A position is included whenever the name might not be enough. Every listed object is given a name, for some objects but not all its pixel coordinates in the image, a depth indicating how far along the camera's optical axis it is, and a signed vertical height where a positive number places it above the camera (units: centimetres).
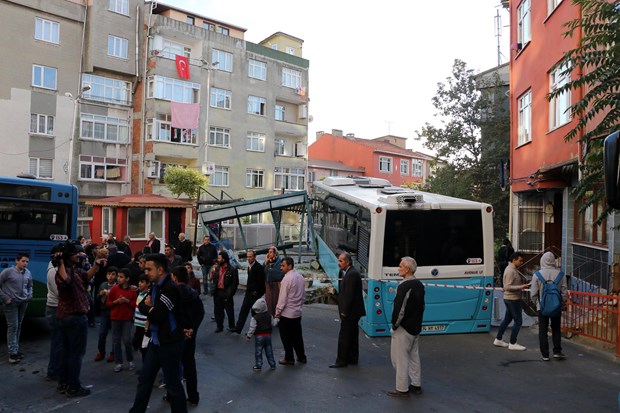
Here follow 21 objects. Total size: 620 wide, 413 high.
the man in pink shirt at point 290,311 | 801 -131
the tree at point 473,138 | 2509 +482
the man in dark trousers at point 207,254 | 1481 -85
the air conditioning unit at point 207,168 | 3391 +376
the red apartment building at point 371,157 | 5500 +823
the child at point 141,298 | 688 -101
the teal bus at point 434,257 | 983 -52
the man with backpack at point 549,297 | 848 -107
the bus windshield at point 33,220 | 984 +1
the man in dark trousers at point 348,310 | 794 -127
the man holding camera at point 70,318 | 663 -127
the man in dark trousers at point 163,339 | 536 -122
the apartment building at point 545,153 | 1330 +245
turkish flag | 3412 +1056
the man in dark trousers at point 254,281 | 956 -103
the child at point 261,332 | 774 -161
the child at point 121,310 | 764 -131
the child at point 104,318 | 812 -154
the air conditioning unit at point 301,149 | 4322 +662
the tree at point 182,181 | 2983 +254
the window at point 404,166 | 5880 +732
